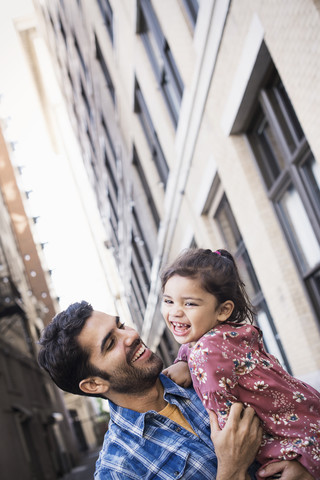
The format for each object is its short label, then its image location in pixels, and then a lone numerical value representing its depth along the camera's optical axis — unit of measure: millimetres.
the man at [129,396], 2549
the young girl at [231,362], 2365
